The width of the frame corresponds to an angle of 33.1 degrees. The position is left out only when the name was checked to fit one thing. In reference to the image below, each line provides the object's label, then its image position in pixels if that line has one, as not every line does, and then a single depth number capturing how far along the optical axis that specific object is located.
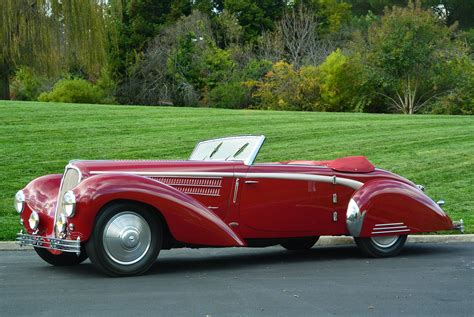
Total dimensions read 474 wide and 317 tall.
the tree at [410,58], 31.44
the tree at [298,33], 40.50
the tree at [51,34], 21.91
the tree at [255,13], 45.94
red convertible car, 7.50
